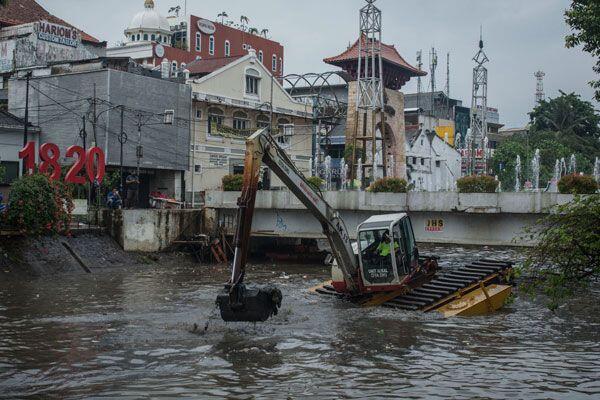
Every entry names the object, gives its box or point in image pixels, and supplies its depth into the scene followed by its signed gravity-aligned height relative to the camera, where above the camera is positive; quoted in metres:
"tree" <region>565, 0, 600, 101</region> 22.08 +5.65
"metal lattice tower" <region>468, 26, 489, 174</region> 67.69 +10.79
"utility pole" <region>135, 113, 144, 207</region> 48.70 +3.47
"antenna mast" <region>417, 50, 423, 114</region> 98.68 +17.37
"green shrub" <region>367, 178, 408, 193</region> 37.53 +1.11
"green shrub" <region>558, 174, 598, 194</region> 29.86 +1.14
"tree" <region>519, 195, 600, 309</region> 13.59 -0.69
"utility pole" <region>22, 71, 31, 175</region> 45.09 +4.50
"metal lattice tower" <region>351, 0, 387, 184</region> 56.50 +9.64
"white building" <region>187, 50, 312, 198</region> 57.75 +7.53
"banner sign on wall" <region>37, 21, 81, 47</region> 62.12 +14.27
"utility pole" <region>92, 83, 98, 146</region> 47.23 +5.50
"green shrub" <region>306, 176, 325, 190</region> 41.06 +1.42
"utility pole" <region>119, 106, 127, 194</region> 49.00 +4.07
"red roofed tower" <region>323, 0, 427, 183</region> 57.38 +9.65
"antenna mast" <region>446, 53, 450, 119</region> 107.00 +17.65
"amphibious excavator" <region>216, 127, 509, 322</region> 23.47 -1.73
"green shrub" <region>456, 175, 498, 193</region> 34.44 +1.20
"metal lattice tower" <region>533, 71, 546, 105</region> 137.46 +23.27
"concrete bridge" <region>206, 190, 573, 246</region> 33.38 -0.20
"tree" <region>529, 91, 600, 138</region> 92.38 +11.98
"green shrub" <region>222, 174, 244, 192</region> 45.41 +1.32
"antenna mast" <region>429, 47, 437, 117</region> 100.46 +18.94
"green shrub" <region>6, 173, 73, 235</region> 36.53 -0.27
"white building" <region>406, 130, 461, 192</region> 81.06 +5.43
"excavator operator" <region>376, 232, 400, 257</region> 24.75 -1.25
